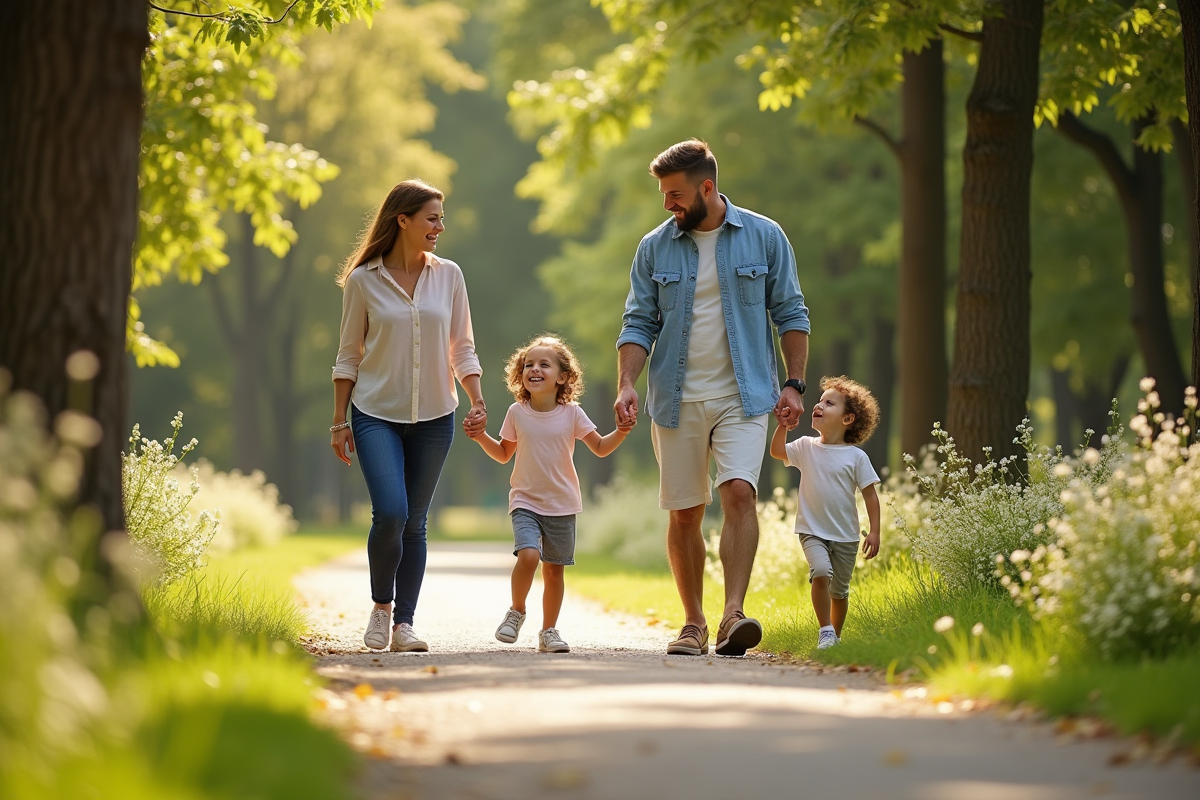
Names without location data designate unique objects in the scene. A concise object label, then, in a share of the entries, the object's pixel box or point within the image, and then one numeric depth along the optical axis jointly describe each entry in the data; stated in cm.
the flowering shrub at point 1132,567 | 1069
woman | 1506
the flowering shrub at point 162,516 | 1766
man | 1496
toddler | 1503
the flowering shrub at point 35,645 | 625
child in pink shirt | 1551
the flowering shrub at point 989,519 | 1545
